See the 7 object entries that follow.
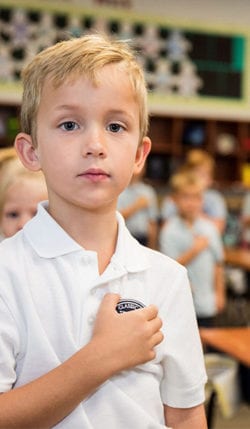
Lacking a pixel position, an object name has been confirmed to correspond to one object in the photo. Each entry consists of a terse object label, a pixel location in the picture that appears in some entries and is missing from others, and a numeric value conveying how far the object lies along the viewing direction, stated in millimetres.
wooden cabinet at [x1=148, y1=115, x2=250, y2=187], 8500
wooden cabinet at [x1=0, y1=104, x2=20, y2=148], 7711
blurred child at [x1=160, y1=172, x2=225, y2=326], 4066
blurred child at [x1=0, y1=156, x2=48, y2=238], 1702
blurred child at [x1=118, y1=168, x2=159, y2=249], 5263
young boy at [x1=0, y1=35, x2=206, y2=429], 984
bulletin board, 7699
